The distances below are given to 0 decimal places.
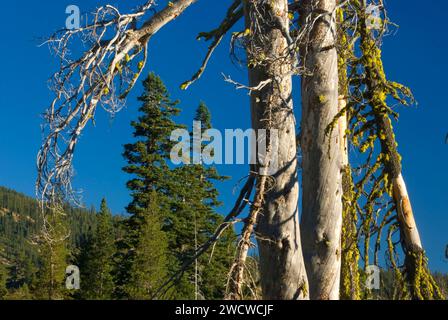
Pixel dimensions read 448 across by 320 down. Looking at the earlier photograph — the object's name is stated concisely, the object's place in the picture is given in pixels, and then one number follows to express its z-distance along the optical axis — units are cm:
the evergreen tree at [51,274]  4497
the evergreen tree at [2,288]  5441
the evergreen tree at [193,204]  4312
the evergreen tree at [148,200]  3744
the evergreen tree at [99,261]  4528
